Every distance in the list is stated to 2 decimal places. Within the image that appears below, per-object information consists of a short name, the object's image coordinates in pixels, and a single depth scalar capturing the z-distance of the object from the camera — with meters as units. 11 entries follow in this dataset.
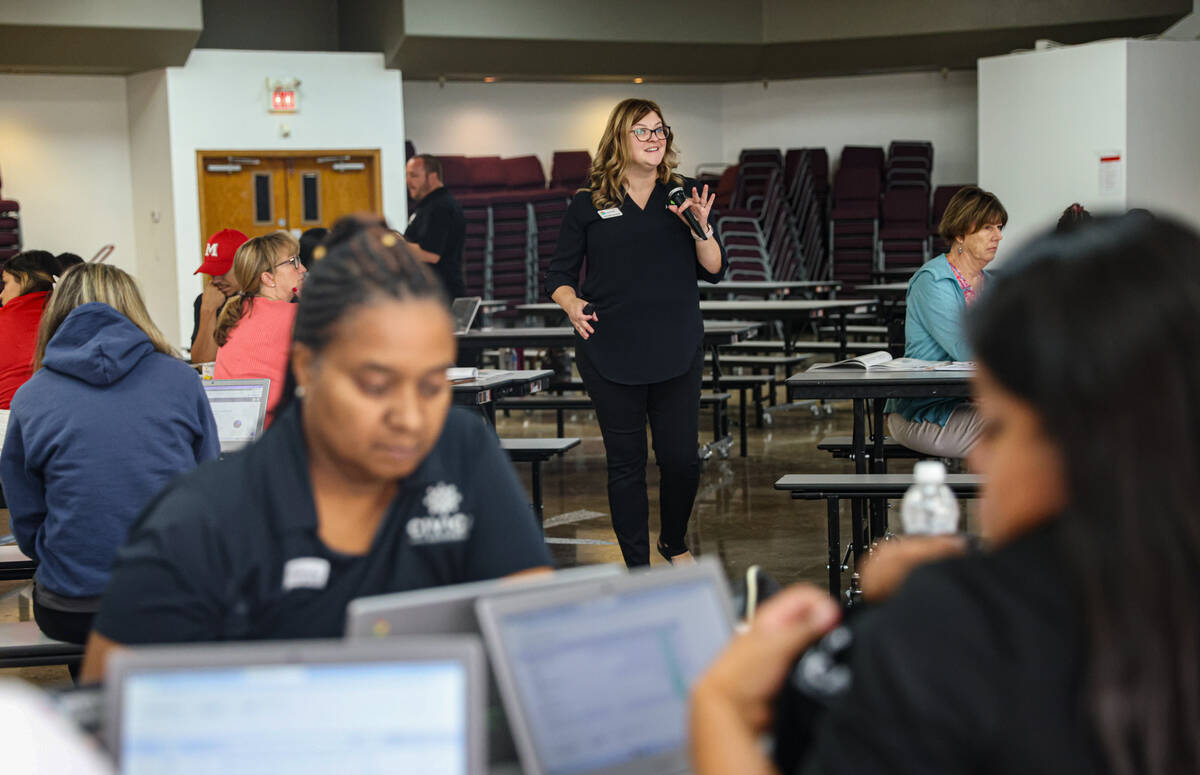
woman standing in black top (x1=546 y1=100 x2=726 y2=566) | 3.92
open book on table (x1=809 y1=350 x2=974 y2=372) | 4.23
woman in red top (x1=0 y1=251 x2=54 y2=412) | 4.57
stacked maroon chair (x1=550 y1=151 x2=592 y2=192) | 13.64
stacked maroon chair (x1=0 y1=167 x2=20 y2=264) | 11.20
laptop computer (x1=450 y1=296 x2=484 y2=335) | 6.57
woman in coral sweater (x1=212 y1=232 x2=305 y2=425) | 3.94
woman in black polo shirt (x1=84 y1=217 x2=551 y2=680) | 1.32
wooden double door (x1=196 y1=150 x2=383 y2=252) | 11.27
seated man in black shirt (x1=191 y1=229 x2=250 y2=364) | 5.06
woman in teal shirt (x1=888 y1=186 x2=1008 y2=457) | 4.31
